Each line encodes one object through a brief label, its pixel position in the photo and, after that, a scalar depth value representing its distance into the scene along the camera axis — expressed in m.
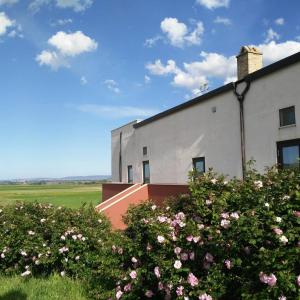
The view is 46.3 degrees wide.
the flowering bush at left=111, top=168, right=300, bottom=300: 3.34
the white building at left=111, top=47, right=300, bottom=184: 9.69
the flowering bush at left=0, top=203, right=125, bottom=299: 5.92
